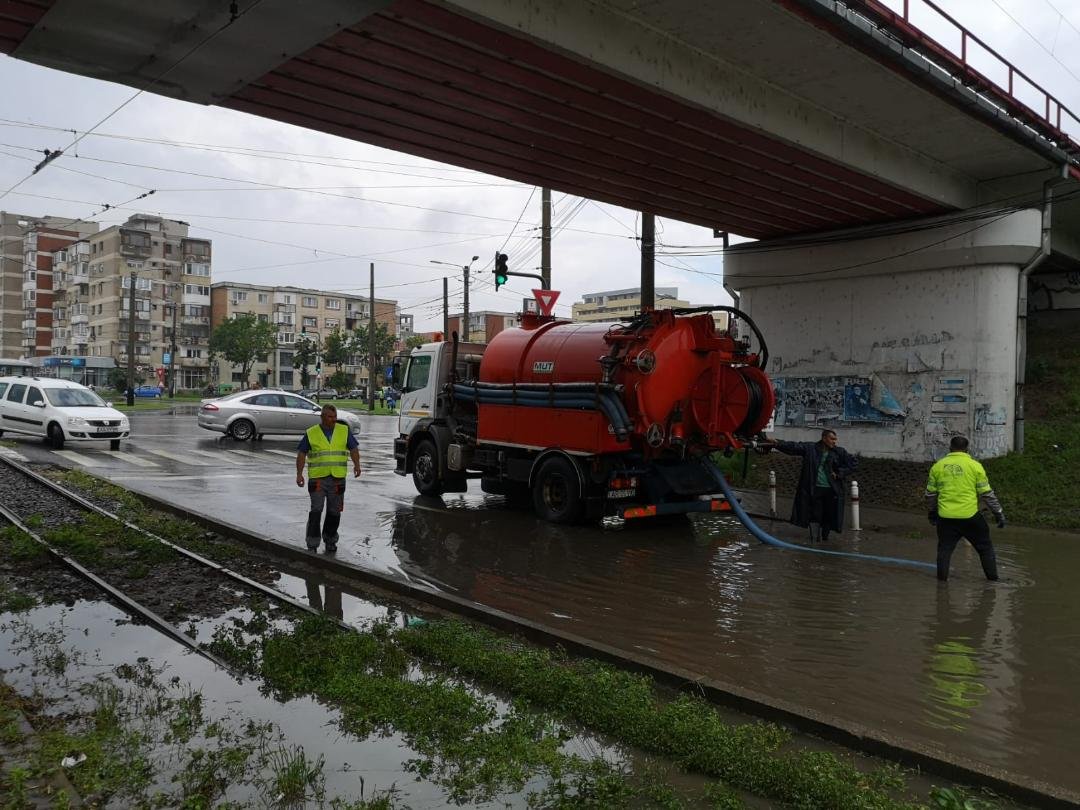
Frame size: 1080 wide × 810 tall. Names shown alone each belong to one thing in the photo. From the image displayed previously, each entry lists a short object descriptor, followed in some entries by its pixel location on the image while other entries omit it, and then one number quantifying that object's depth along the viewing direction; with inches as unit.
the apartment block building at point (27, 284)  3555.6
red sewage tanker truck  421.4
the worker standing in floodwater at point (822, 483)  416.5
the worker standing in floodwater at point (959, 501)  315.9
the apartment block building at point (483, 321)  4896.7
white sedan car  761.9
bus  1975.9
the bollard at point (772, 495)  515.5
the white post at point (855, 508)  479.9
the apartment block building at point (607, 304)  5107.3
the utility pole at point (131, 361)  1676.8
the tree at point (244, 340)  2869.1
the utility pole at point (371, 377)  1765.7
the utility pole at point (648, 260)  641.0
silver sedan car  908.6
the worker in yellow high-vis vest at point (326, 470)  360.5
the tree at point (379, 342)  3288.6
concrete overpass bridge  338.6
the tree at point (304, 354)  3137.3
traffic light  797.9
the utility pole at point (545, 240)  832.9
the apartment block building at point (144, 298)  3240.7
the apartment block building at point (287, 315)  3929.6
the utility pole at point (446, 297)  1633.6
